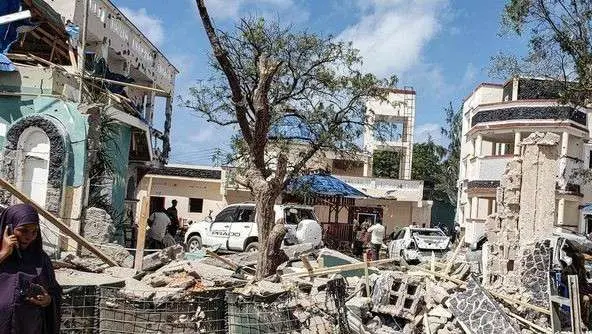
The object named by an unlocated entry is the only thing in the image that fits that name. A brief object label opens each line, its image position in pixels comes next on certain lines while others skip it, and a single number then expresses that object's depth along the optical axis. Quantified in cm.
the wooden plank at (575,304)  800
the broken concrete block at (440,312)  1004
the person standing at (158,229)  1694
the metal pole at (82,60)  1399
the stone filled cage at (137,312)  582
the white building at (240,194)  3559
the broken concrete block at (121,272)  1068
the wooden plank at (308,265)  1120
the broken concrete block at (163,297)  618
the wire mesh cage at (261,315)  630
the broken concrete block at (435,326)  991
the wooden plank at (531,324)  985
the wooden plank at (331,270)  1116
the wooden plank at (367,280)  1056
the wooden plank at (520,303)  1069
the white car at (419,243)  2184
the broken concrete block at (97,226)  1351
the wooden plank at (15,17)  1427
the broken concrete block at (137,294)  608
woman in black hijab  416
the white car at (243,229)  1938
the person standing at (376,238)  2055
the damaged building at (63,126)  1337
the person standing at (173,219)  1975
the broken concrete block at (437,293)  1036
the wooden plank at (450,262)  1180
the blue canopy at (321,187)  2402
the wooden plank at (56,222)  985
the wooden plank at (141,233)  1102
